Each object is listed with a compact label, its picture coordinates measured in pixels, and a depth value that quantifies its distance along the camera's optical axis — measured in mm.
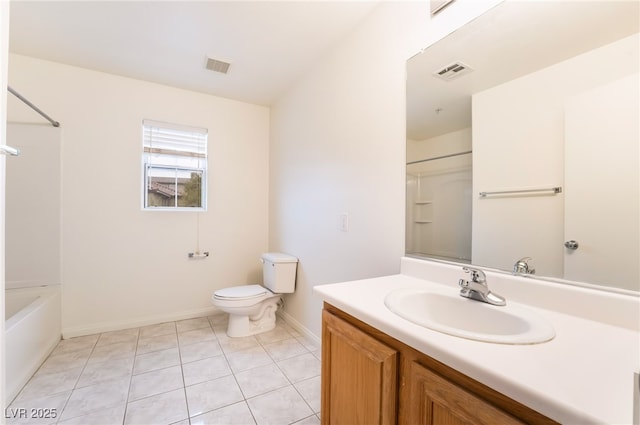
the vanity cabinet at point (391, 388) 577
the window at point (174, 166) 2633
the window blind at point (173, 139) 2625
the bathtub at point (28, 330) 1559
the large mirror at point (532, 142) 809
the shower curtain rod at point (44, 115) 1702
